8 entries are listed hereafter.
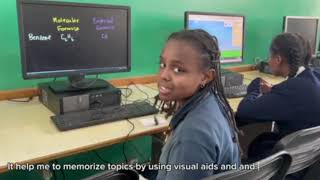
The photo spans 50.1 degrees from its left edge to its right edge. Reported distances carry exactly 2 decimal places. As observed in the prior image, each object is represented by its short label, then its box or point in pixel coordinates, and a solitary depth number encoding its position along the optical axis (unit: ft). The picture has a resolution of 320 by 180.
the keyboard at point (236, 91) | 7.09
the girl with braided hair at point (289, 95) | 5.16
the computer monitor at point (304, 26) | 9.59
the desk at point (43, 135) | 4.17
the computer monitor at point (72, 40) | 5.24
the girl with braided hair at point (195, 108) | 3.06
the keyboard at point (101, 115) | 4.98
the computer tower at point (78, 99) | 5.41
